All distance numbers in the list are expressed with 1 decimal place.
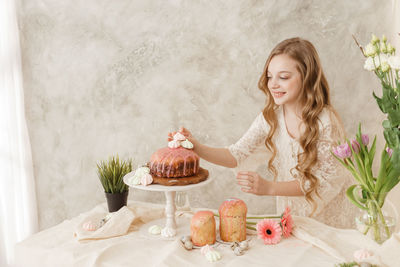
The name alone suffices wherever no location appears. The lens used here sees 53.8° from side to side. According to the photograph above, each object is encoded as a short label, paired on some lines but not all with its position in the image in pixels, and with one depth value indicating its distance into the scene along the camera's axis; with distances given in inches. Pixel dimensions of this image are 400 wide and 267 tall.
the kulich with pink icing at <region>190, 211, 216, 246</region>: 61.4
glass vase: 56.6
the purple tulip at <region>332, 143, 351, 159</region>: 57.0
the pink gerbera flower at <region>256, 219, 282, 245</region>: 62.3
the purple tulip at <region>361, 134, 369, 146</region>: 58.5
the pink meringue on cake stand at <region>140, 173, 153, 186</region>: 63.7
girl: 73.9
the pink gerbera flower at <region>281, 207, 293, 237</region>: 64.1
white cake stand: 62.2
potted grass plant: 76.8
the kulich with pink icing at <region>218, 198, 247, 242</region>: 61.8
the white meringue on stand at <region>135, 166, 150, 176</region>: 65.4
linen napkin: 66.3
